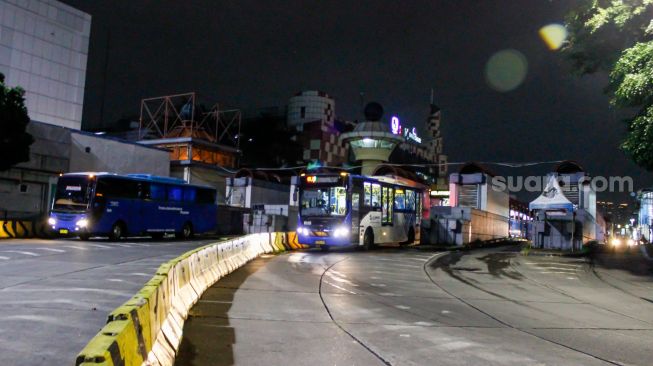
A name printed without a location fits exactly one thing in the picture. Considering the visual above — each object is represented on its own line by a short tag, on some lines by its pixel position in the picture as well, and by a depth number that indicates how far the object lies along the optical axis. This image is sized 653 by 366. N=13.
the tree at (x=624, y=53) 14.23
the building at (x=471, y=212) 28.05
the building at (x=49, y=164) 30.84
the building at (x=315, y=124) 71.56
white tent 25.66
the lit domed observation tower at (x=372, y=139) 54.78
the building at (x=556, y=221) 25.69
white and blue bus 21.83
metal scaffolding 48.89
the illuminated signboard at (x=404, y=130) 64.25
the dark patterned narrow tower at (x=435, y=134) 105.05
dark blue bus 23.86
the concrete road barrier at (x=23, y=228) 24.71
